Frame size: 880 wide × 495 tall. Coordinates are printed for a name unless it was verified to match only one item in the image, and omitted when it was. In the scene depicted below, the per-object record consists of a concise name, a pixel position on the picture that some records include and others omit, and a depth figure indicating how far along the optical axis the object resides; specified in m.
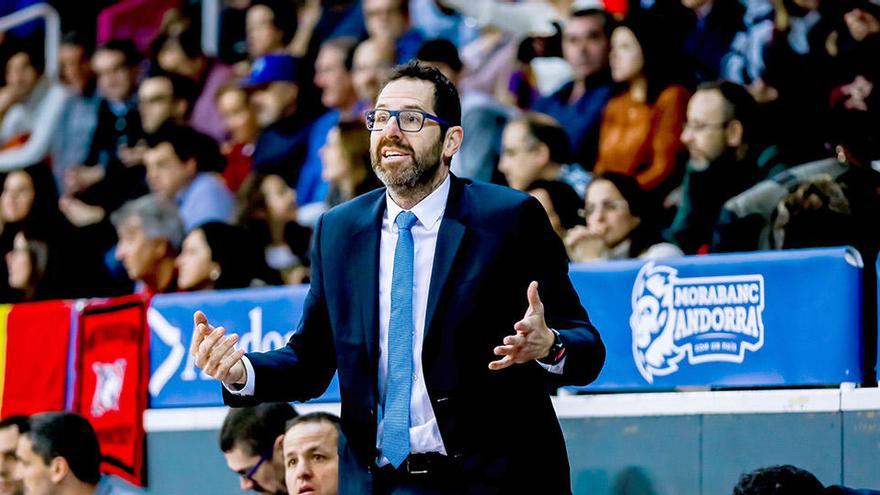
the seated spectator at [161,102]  18.84
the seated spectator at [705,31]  14.11
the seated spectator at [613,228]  13.34
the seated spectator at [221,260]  15.02
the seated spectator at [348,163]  15.79
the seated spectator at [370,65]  16.42
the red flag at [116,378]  12.91
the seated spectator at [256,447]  11.39
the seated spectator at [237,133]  17.70
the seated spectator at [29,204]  18.47
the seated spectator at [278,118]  17.11
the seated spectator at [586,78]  14.79
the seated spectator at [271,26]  18.33
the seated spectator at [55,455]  12.27
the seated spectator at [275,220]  16.14
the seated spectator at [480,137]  15.28
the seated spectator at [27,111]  19.98
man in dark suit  7.02
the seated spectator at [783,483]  7.73
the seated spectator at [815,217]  11.25
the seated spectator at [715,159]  13.08
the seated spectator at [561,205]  13.77
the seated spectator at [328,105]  16.81
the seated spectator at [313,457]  10.49
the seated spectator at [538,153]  14.44
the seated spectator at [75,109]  19.77
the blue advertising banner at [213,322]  12.12
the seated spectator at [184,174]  17.36
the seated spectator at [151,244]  16.41
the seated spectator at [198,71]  18.87
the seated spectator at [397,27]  16.73
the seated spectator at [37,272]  17.55
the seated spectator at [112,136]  18.87
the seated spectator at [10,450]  12.58
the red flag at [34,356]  13.88
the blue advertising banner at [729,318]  9.29
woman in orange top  14.01
